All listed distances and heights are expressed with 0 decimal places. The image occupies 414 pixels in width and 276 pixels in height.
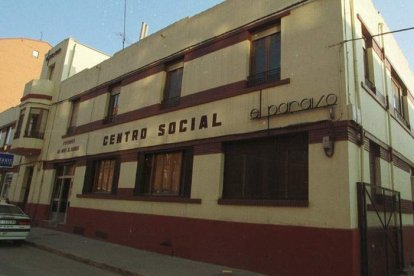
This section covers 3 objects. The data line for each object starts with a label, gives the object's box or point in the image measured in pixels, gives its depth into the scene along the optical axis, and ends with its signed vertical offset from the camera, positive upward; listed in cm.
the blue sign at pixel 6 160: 2155 +277
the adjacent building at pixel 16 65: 3881 +1530
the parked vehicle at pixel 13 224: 1255 -46
